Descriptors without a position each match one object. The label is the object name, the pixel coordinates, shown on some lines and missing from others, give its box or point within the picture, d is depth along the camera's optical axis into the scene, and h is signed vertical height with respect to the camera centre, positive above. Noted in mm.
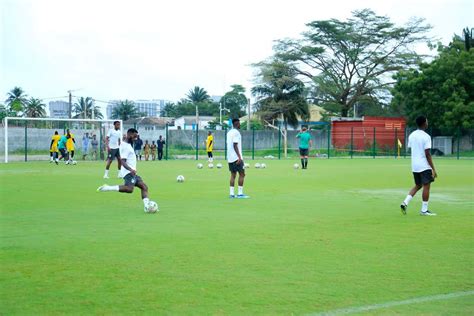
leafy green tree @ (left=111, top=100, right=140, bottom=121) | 132000 +5656
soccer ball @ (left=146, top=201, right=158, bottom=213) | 13508 -1431
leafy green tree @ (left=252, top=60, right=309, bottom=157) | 75125 +5397
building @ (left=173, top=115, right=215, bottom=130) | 126488 +3575
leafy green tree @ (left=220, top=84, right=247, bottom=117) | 134125 +8161
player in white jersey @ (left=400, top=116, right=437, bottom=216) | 13609 -485
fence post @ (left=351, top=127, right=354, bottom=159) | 55847 -40
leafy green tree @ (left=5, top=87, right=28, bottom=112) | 79406 +5995
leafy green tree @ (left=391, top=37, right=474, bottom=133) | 53938 +4149
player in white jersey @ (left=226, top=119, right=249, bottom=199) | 17078 -429
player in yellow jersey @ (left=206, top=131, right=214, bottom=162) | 37175 -322
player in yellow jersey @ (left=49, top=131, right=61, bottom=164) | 38312 -470
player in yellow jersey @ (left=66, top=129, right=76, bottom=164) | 37719 -376
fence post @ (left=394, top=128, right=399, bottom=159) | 57559 -473
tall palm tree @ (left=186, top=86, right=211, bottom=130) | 149375 +9862
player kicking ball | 13805 -612
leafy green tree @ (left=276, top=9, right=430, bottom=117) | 73188 +9408
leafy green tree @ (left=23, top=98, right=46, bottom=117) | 88344 +4191
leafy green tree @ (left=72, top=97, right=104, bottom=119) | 126650 +5777
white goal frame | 38566 +1176
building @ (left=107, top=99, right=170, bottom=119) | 145938 +7505
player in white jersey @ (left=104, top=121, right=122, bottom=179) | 24223 -181
